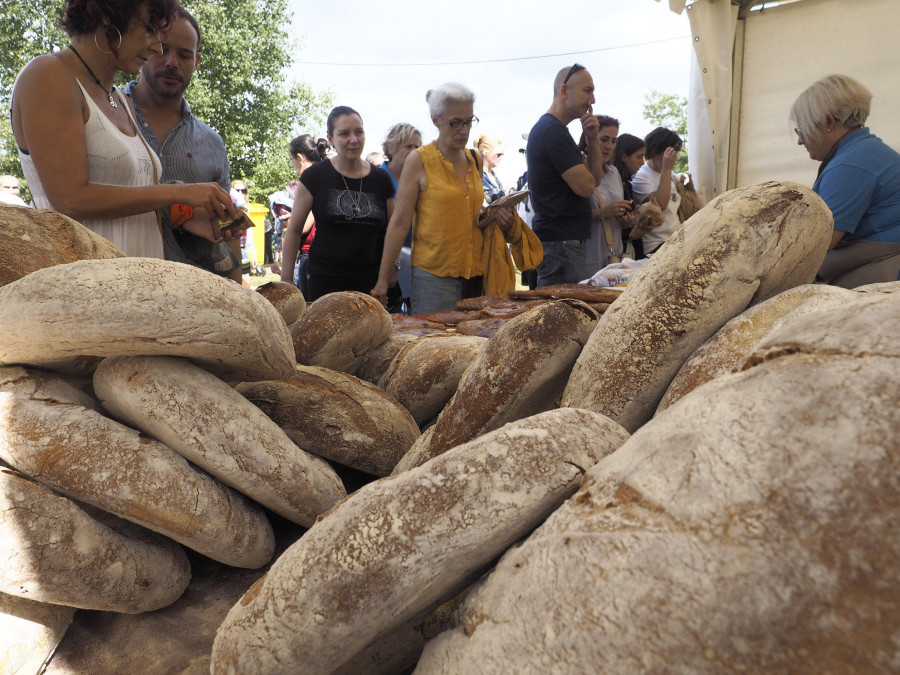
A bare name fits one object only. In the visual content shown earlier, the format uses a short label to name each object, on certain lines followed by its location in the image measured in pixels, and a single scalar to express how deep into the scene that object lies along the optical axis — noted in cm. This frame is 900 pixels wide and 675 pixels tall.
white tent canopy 543
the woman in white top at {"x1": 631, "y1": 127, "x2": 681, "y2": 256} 575
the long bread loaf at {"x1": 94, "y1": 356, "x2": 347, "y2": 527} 112
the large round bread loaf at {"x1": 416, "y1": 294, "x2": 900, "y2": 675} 51
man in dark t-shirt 425
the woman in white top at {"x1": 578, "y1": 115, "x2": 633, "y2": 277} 492
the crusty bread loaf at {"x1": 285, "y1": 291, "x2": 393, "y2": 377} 178
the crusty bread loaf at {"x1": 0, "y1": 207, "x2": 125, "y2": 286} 134
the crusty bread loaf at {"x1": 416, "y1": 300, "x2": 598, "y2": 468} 122
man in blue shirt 265
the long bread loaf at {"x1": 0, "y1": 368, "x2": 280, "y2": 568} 105
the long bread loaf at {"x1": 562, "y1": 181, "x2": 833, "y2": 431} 106
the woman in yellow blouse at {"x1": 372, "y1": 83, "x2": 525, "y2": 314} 399
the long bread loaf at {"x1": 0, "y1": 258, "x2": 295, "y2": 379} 107
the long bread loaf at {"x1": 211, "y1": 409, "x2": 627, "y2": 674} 73
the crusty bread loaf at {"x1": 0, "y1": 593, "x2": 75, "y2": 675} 101
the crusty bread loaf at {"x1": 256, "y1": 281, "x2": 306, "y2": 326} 200
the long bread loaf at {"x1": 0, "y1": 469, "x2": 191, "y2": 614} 98
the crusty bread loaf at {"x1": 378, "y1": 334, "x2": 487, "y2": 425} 171
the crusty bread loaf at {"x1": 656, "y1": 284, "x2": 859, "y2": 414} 98
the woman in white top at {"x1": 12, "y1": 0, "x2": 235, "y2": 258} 193
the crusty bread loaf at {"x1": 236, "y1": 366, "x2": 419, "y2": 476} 139
